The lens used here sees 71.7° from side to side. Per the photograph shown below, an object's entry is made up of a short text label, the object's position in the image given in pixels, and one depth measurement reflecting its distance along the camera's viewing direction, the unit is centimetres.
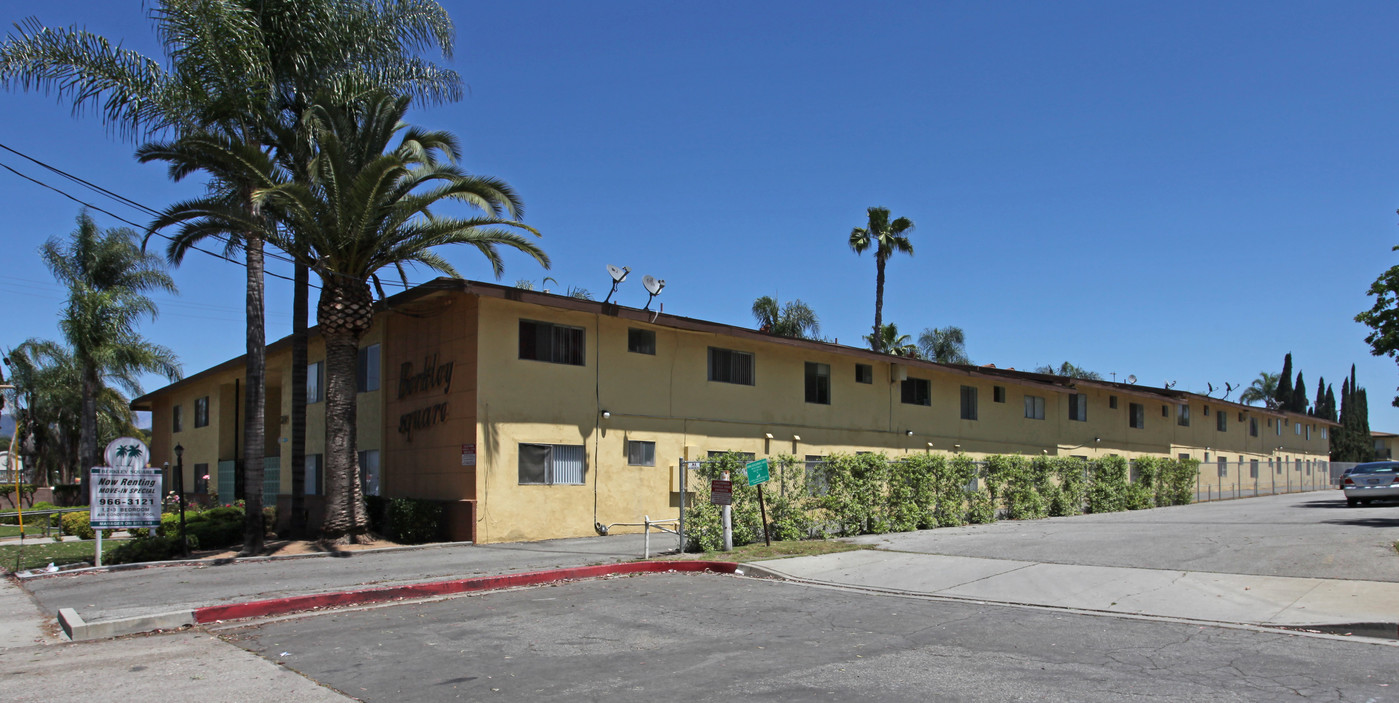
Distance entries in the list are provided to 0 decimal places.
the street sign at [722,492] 1605
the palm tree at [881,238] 4741
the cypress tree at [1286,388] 8919
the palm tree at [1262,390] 8919
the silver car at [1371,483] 2848
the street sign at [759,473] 1625
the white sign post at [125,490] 1697
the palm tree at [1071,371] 6942
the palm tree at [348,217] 1792
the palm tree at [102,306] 3916
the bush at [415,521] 2031
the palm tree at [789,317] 4584
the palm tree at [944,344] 5691
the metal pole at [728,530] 1619
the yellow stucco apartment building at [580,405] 2052
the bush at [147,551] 1856
